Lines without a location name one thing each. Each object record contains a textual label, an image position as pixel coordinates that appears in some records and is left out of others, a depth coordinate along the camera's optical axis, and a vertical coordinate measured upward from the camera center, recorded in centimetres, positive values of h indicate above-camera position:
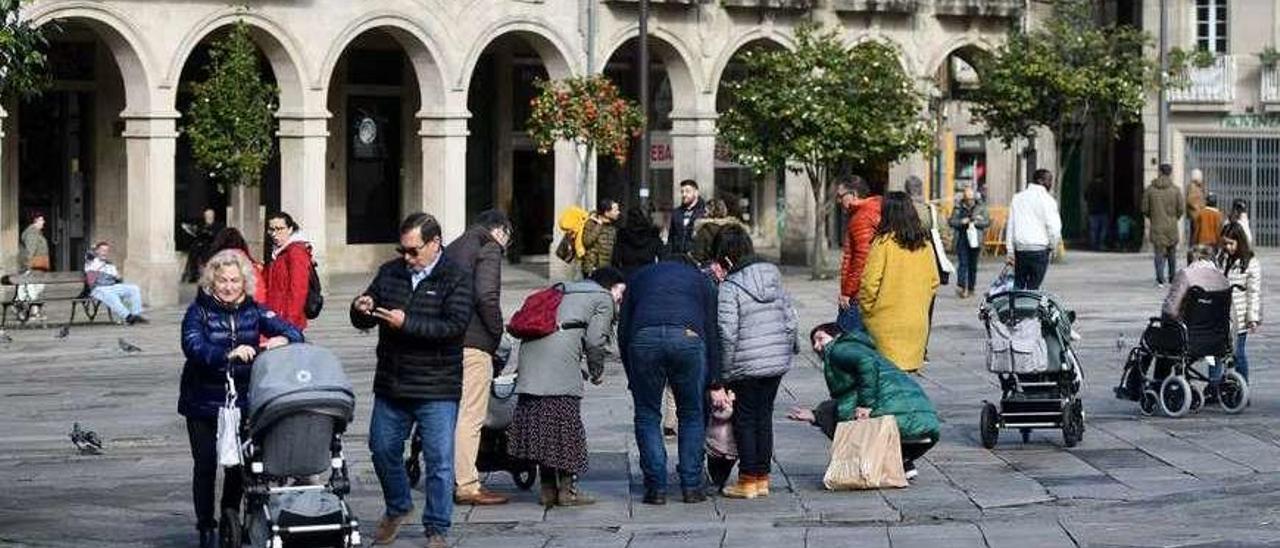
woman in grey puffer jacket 1762 -93
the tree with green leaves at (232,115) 3994 +103
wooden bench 3622 -139
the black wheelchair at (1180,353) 2228 -126
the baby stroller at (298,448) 1401 -127
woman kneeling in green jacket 1814 -127
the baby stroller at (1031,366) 2014 -122
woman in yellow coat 1966 -69
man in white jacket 3034 -43
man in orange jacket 2198 -37
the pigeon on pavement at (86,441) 2100 -183
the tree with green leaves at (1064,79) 5191 +199
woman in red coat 2075 -60
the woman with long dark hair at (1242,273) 2372 -68
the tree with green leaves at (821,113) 4500 +119
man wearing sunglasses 1534 -89
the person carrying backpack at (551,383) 1748 -117
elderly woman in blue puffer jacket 1495 -76
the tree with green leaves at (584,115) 4434 +113
